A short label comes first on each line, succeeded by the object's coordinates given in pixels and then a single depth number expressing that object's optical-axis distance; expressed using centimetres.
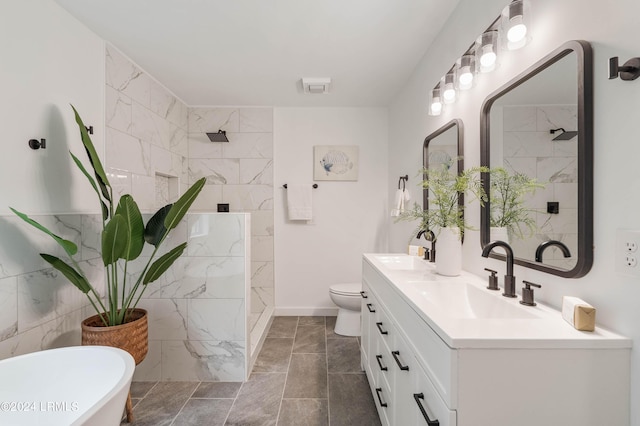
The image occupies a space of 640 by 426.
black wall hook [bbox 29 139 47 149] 152
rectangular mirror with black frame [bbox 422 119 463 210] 169
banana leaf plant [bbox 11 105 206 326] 145
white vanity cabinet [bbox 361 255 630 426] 71
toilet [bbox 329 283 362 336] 267
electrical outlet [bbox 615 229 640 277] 73
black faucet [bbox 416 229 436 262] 193
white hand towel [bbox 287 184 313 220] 326
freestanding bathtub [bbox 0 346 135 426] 103
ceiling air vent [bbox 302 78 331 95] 260
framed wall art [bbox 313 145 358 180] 332
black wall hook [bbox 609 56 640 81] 73
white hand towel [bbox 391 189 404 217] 258
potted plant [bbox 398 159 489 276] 140
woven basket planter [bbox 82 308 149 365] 151
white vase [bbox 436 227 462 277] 149
